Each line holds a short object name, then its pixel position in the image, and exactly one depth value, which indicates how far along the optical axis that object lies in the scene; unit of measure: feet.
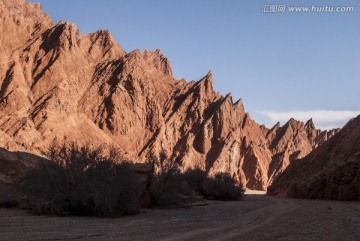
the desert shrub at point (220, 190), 146.10
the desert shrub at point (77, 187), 57.98
